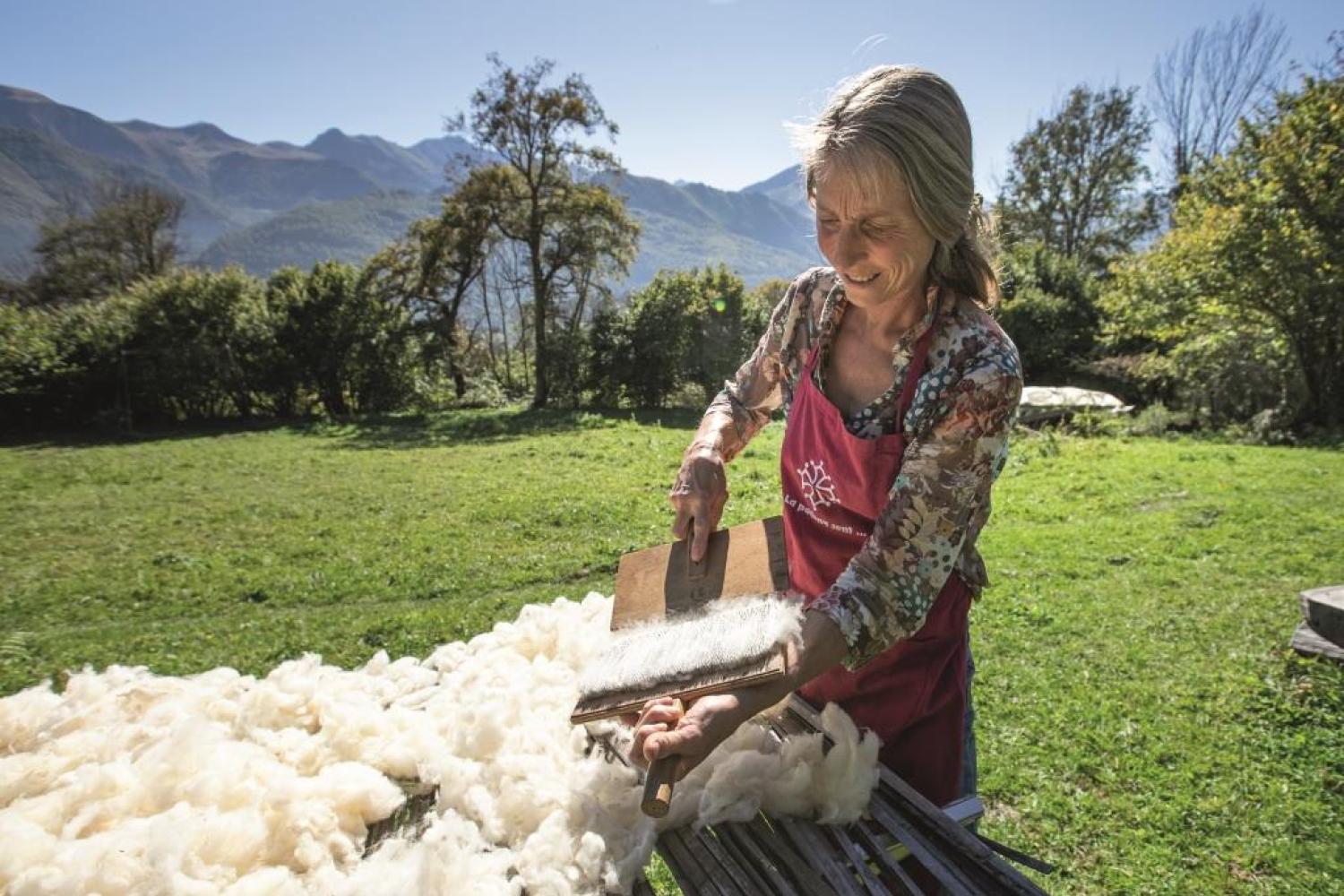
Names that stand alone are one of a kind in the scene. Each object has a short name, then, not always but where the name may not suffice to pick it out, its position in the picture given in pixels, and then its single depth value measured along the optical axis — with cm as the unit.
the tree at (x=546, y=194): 2397
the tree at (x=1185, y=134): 3244
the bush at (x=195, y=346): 2069
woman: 142
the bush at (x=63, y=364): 1891
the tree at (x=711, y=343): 2578
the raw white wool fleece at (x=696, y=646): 143
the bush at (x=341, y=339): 2306
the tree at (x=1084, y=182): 3556
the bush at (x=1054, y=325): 2431
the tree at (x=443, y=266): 2608
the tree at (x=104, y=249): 3950
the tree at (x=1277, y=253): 1449
